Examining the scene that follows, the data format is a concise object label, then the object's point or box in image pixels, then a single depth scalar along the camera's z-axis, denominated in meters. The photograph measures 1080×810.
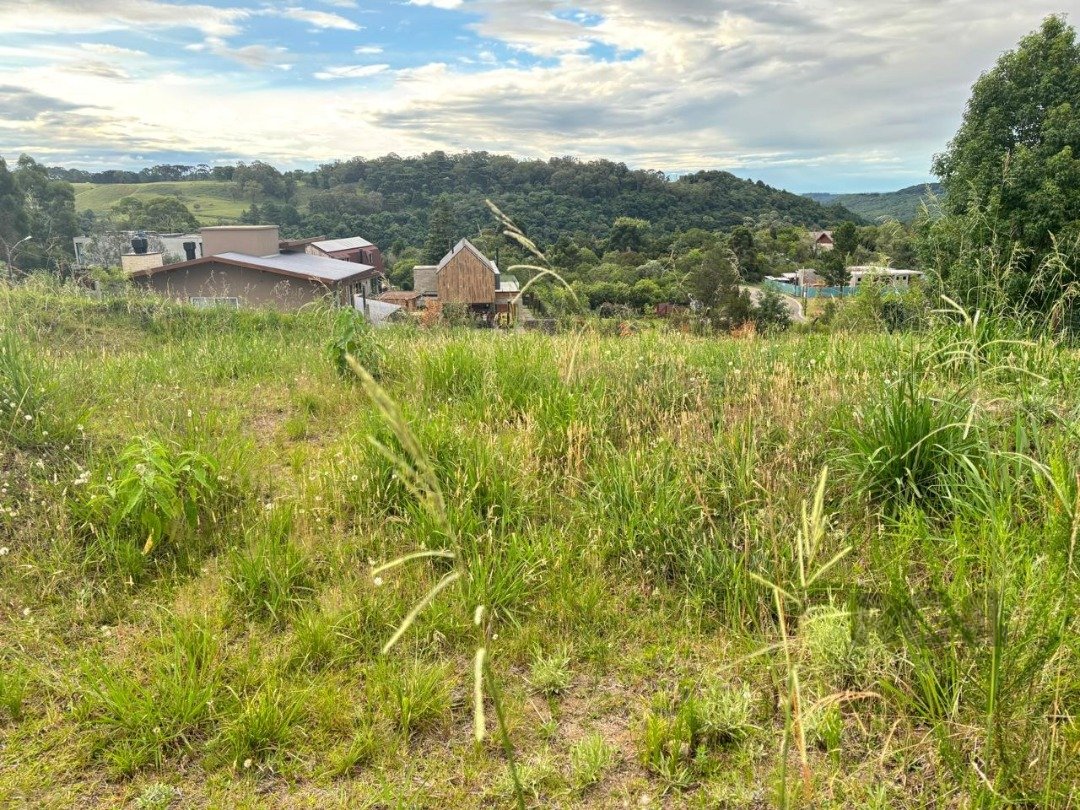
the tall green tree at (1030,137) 20.70
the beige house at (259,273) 24.42
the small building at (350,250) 38.31
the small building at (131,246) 37.72
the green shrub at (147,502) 3.19
